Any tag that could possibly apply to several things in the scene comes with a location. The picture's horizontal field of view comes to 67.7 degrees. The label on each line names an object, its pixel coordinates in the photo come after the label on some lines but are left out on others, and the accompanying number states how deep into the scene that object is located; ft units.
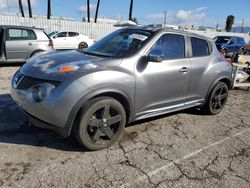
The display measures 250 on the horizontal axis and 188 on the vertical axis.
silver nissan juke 7.52
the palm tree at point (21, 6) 79.28
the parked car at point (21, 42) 21.32
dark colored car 47.59
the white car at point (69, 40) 37.97
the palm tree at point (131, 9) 86.02
